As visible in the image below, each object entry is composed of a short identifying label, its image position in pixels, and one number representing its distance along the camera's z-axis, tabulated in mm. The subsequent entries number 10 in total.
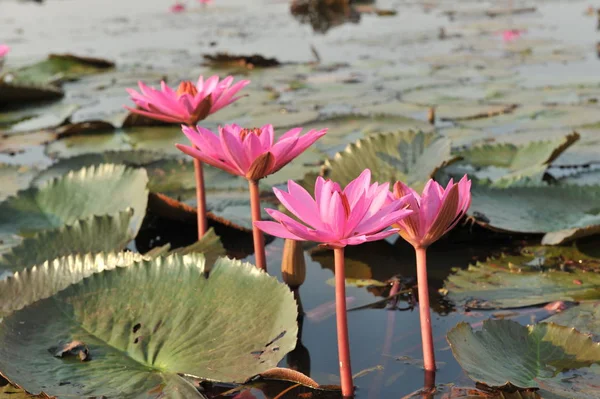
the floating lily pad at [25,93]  6515
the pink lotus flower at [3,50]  6781
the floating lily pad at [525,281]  3209
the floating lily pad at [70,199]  3438
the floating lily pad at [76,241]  3295
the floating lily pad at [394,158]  3459
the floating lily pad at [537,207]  3384
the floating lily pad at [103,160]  3843
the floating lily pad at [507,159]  3603
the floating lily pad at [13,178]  3767
